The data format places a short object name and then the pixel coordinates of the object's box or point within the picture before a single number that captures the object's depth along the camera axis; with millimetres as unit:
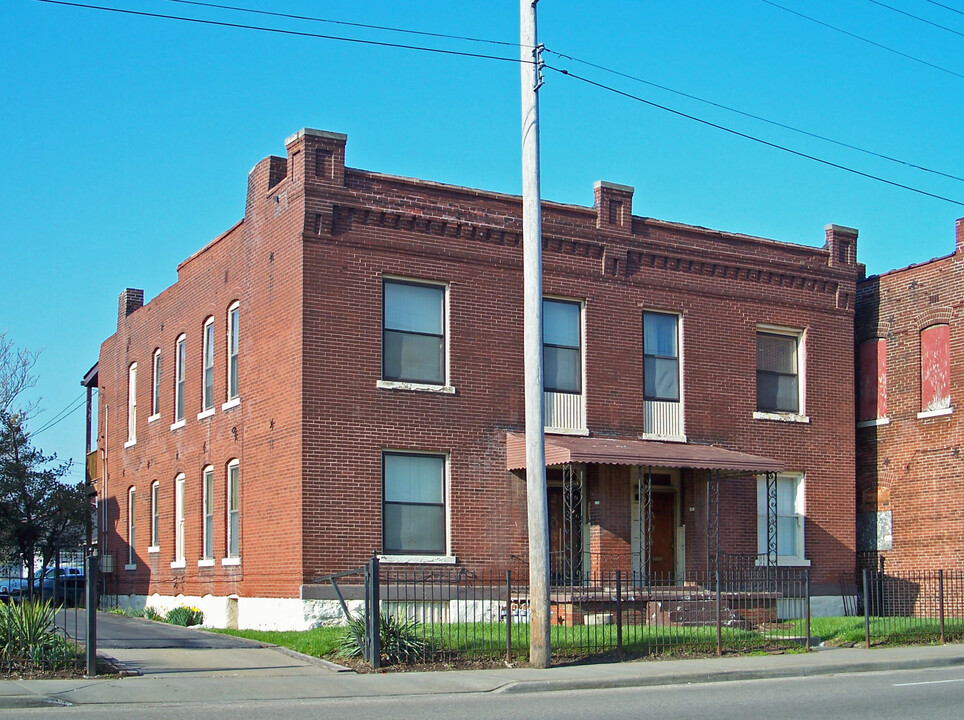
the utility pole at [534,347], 16719
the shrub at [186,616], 25516
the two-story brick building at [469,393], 21797
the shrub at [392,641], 16688
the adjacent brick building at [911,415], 26828
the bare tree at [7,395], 35781
